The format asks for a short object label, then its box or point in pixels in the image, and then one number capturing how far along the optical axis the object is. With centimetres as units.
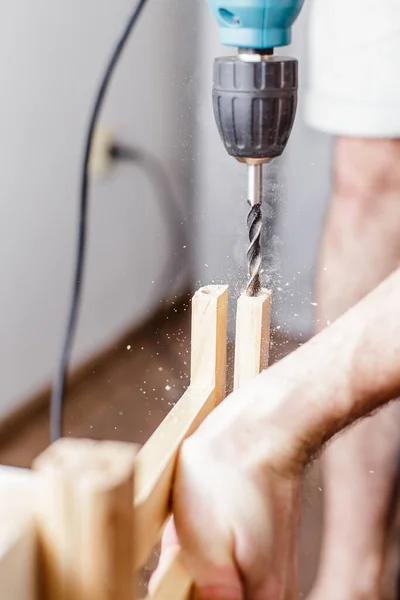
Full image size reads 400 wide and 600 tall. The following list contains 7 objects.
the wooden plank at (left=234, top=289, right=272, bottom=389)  85
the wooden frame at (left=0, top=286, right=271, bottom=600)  66
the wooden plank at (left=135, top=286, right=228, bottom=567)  73
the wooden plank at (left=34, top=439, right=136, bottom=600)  66
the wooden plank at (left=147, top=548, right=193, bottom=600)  77
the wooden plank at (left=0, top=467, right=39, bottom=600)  66
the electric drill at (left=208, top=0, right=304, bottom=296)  80
